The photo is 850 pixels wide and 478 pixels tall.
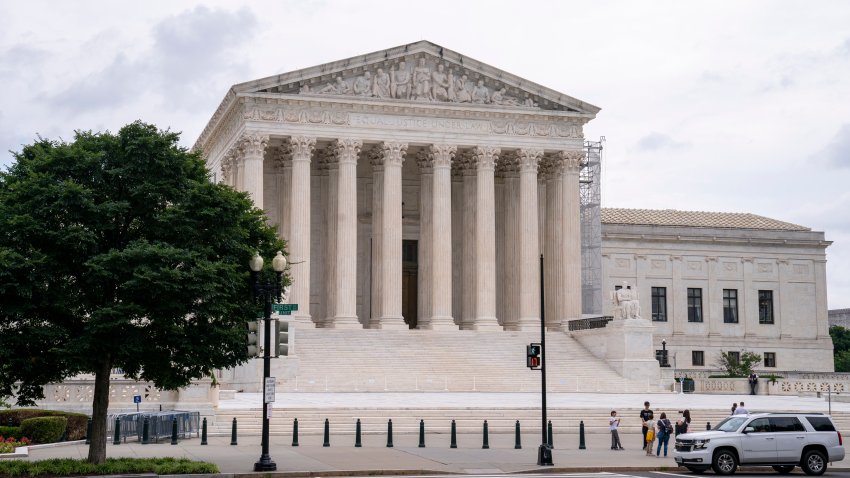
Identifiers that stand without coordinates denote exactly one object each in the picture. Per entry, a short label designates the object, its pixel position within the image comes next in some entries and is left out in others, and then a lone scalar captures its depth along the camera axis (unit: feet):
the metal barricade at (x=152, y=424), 116.88
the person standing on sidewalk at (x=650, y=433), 110.01
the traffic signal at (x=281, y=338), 92.76
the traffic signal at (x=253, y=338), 89.81
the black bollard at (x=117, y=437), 114.32
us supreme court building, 220.64
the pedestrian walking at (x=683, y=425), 110.73
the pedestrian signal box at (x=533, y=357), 105.60
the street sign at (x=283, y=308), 97.66
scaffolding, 266.57
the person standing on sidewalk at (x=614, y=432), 115.84
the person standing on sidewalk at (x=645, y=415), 111.96
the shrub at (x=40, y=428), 110.93
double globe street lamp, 90.89
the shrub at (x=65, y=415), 115.96
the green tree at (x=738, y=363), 261.24
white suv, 97.71
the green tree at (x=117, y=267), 85.87
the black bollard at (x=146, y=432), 114.21
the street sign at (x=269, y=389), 92.63
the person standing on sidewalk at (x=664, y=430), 110.42
